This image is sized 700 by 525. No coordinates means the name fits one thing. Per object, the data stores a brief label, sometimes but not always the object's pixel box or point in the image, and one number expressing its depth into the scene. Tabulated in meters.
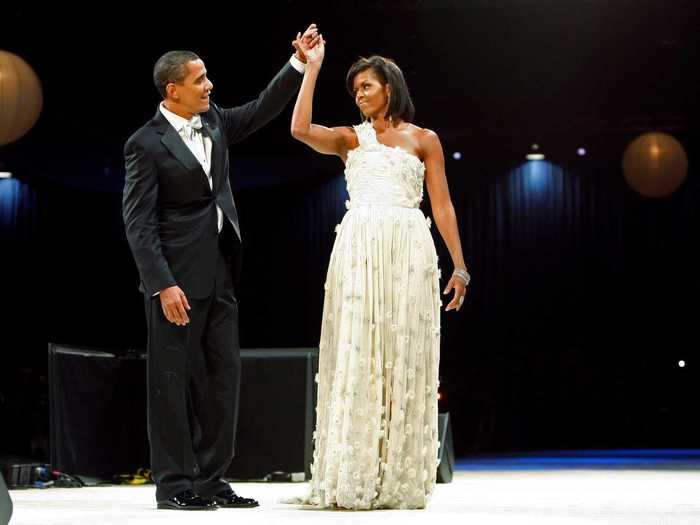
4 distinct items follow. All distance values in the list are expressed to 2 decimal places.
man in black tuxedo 6.87
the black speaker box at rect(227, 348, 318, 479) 11.24
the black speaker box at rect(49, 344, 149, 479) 10.77
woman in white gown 6.85
